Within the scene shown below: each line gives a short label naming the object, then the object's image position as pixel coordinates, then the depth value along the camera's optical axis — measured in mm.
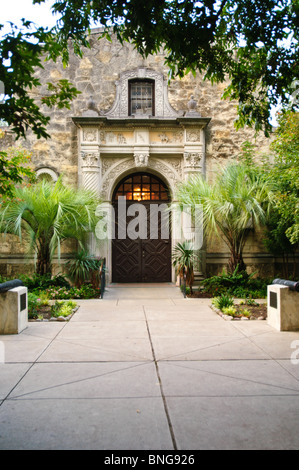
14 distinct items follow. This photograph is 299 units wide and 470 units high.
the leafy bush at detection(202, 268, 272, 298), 9602
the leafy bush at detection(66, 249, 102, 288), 10086
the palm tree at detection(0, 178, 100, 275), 9562
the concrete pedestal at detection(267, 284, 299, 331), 5887
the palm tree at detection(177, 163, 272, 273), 9876
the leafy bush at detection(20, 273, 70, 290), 9719
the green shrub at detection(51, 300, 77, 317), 6961
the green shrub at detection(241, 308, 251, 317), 6953
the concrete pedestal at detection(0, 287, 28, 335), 5680
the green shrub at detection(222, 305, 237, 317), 7020
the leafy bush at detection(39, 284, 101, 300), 9203
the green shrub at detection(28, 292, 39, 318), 6955
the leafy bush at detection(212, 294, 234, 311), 7566
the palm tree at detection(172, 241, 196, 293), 10126
